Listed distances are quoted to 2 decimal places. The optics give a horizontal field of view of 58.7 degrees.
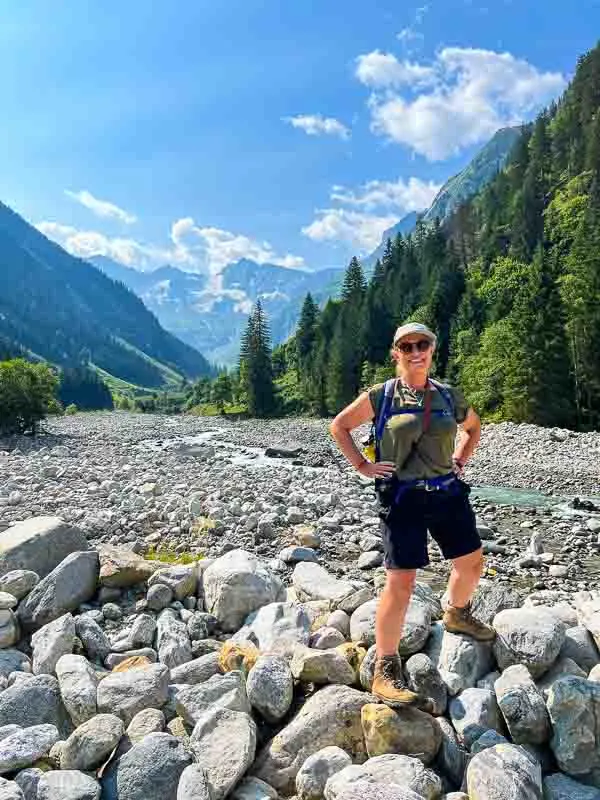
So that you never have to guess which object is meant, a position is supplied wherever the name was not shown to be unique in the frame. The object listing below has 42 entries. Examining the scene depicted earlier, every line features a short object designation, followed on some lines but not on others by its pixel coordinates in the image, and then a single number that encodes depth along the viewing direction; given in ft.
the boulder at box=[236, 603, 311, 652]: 19.66
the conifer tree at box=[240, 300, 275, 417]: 270.26
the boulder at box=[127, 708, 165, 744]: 15.19
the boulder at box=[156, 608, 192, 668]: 20.35
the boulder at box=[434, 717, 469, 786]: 13.87
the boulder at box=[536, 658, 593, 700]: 15.98
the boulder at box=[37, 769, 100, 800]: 13.14
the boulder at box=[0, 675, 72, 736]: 16.79
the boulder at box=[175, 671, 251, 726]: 15.92
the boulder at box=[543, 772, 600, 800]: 13.24
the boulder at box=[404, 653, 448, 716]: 15.55
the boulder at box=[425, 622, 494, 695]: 16.15
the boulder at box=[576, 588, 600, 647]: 17.69
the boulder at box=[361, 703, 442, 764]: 13.82
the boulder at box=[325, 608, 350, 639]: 19.86
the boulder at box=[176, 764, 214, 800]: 13.09
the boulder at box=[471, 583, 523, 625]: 19.15
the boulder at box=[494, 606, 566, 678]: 16.14
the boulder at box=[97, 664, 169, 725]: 16.48
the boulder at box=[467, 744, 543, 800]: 12.35
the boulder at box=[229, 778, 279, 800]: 13.60
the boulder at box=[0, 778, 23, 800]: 12.70
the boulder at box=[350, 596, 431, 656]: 17.40
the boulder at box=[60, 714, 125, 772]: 14.39
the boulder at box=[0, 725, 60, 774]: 14.33
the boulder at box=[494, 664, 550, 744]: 14.43
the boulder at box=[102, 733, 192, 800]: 13.56
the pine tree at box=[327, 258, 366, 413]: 249.34
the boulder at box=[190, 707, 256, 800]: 13.76
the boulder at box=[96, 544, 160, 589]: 26.30
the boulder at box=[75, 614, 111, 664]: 20.92
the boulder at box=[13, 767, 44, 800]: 13.46
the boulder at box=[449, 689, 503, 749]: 14.78
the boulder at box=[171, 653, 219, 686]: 18.40
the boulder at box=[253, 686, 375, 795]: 14.44
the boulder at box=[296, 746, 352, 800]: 13.33
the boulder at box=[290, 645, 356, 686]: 16.44
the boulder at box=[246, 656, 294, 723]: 15.94
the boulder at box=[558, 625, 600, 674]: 16.90
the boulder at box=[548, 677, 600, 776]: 13.94
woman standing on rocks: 14.39
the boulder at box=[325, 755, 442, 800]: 12.51
